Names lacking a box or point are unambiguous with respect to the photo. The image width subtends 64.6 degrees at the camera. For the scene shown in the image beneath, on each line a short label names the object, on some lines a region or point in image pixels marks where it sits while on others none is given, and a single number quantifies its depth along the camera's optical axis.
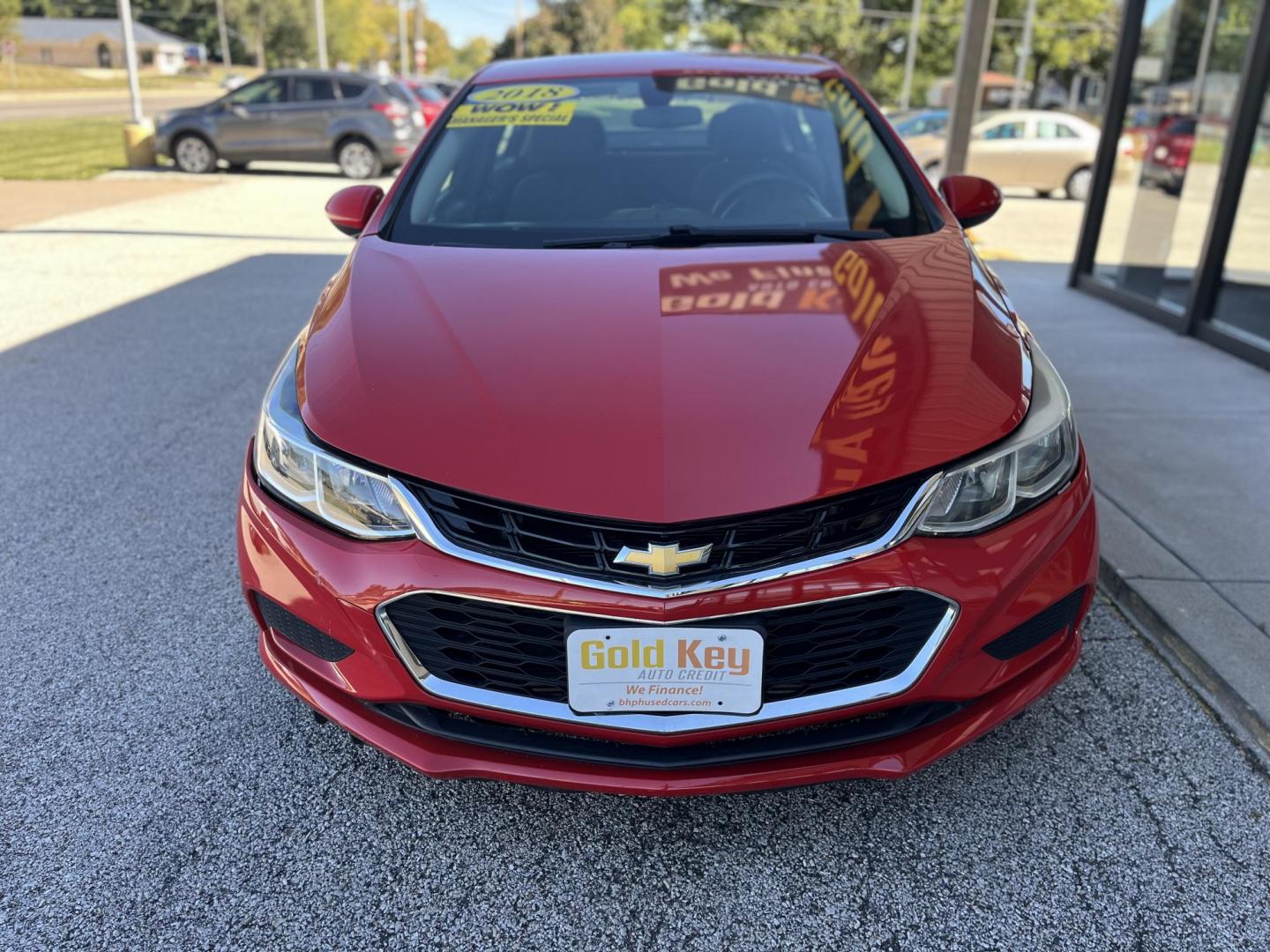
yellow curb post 15.02
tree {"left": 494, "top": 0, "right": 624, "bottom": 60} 61.84
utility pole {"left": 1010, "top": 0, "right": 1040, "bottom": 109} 32.06
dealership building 5.76
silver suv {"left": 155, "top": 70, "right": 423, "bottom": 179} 14.80
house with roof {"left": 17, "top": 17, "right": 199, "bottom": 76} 84.31
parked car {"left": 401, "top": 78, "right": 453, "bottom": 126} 16.66
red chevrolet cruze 1.74
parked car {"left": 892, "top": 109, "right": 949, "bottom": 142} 16.19
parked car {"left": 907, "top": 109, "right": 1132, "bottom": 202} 15.07
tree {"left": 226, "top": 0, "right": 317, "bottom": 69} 83.94
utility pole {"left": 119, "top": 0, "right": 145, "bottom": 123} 14.18
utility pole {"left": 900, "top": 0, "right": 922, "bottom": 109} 38.22
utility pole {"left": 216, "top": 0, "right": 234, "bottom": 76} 81.50
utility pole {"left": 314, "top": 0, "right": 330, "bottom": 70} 26.43
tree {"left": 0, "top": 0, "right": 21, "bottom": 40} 49.41
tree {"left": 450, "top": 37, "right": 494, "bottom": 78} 121.06
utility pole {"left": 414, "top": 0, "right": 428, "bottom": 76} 42.27
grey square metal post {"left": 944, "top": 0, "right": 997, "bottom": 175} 8.52
